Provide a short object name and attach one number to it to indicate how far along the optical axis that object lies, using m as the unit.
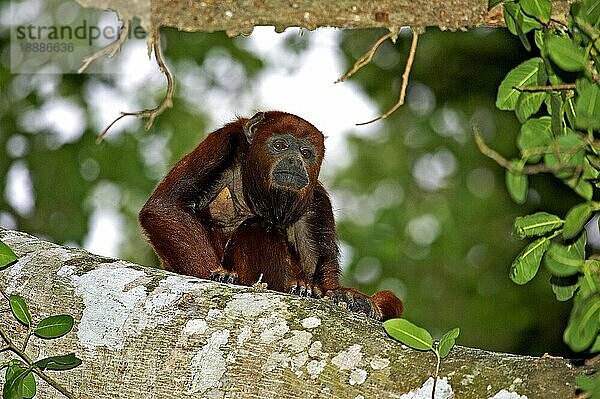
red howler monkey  9.78
